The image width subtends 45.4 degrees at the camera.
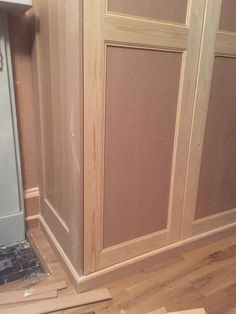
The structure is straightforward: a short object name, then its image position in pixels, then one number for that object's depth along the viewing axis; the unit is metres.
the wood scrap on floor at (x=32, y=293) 1.22
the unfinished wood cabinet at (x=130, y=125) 1.03
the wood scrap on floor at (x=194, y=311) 1.16
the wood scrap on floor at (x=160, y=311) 1.16
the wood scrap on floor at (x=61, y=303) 1.17
